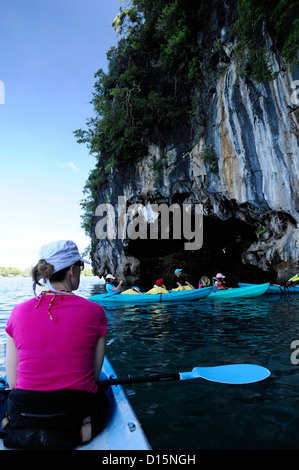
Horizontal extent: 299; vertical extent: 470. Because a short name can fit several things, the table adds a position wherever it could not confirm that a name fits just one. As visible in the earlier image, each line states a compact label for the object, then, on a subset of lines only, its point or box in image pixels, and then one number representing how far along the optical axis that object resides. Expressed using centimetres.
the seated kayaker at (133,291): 1096
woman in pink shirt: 147
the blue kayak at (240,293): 1120
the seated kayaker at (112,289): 1100
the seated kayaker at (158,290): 1070
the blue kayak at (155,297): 1016
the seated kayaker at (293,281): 1180
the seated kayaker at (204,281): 1327
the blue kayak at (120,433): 155
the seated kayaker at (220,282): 1236
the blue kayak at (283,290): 1177
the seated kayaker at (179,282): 1175
